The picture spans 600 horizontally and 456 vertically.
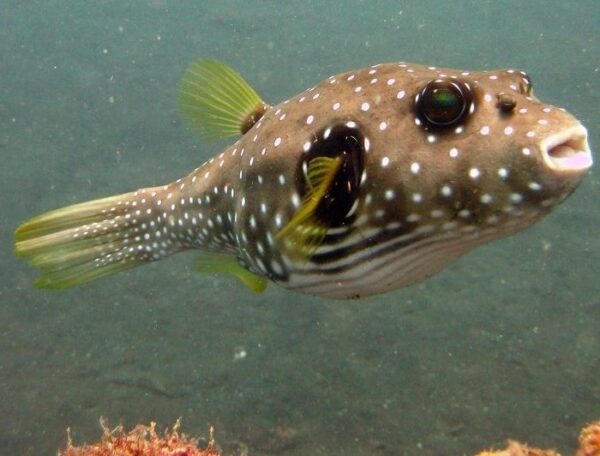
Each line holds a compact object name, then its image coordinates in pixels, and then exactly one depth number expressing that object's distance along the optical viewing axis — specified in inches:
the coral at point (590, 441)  122.7
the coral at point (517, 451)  122.5
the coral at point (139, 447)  121.3
